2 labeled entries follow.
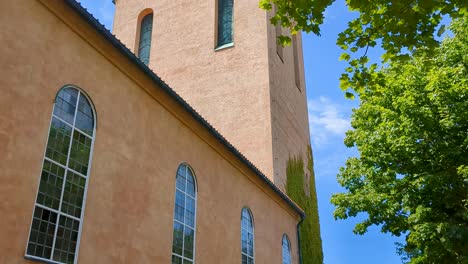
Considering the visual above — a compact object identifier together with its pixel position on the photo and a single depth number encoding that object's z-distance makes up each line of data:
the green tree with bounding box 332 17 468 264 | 13.80
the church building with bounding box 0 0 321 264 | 6.64
